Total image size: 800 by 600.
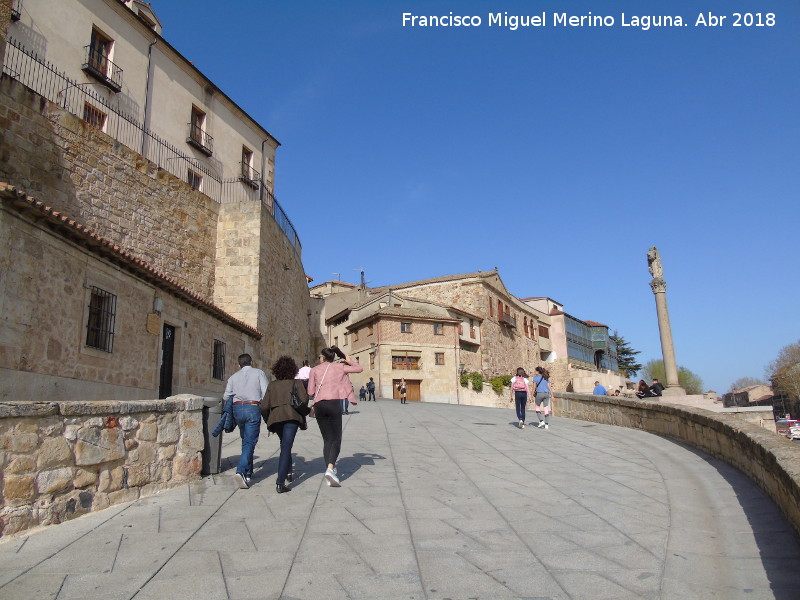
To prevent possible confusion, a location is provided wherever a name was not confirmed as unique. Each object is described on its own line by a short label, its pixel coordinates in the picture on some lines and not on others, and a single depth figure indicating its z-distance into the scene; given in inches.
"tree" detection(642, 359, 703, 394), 3230.8
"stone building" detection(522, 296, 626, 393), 2234.3
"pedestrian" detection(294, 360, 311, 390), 540.4
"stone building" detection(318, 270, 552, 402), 1497.3
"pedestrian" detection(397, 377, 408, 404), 1138.7
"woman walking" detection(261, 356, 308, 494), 255.0
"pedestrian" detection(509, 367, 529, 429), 534.6
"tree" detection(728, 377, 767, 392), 3853.3
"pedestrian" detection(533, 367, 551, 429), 530.9
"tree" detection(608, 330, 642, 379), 3073.3
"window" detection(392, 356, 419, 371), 1489.9
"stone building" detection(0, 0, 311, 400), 387.5
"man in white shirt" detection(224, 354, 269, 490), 254.4
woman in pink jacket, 262.4
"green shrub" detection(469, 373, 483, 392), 1588.6
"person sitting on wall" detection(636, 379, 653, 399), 803.0
